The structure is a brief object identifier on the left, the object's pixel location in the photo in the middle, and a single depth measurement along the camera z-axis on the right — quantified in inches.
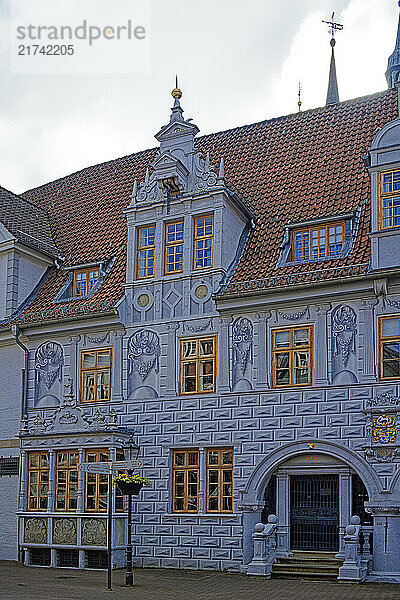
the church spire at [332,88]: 1921.8
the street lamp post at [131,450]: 1021.8
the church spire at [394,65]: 1808.1
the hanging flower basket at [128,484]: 857.5
